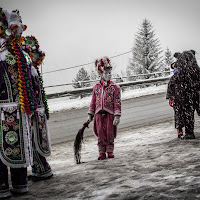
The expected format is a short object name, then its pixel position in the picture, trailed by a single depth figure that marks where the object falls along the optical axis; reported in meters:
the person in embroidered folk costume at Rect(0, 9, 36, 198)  3.56
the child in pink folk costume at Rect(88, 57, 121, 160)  5.37
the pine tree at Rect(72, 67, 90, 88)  48.94
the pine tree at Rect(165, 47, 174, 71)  50.22
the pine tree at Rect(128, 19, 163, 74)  36.78
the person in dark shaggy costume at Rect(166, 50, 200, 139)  5.82
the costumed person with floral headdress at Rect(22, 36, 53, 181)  4.16
